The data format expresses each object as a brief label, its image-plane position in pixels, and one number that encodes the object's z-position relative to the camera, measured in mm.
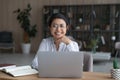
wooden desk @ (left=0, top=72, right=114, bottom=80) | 2043
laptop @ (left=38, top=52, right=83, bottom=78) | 1936
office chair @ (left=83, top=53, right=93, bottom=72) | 2565
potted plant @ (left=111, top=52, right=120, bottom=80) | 2039
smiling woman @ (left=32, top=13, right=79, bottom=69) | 2447
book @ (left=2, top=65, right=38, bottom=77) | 2142
